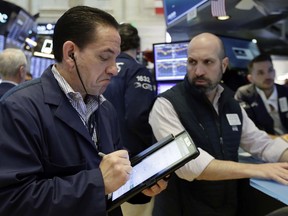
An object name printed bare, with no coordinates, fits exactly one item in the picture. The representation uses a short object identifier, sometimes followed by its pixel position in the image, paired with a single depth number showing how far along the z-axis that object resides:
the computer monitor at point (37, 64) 3.65
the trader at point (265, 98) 2.06
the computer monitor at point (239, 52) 2.42
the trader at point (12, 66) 2.38
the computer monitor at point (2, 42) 3.51
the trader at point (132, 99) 1.91
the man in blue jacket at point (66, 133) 0.70
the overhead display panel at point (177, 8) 1.90
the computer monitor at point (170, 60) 2.63
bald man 1.25
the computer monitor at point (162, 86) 2.70
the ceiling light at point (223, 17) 2.03
